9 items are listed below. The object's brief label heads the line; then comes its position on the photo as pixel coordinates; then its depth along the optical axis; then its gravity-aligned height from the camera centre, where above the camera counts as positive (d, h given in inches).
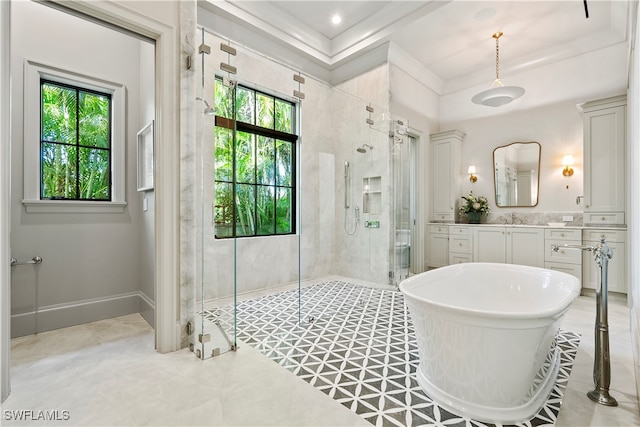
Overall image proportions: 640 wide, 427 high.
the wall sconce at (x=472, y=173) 206.7 +27.3
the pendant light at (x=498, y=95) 138.5 +55.6
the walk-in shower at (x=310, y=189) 140.7 +12.1
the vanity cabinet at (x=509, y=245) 163.0 -18.5
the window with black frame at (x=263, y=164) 124.9 +22.5
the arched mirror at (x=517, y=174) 183.6 +24.6
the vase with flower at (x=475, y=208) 196.9 +3.0
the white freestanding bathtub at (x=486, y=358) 58.5 -30.0
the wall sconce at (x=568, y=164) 170.2 +27.6
